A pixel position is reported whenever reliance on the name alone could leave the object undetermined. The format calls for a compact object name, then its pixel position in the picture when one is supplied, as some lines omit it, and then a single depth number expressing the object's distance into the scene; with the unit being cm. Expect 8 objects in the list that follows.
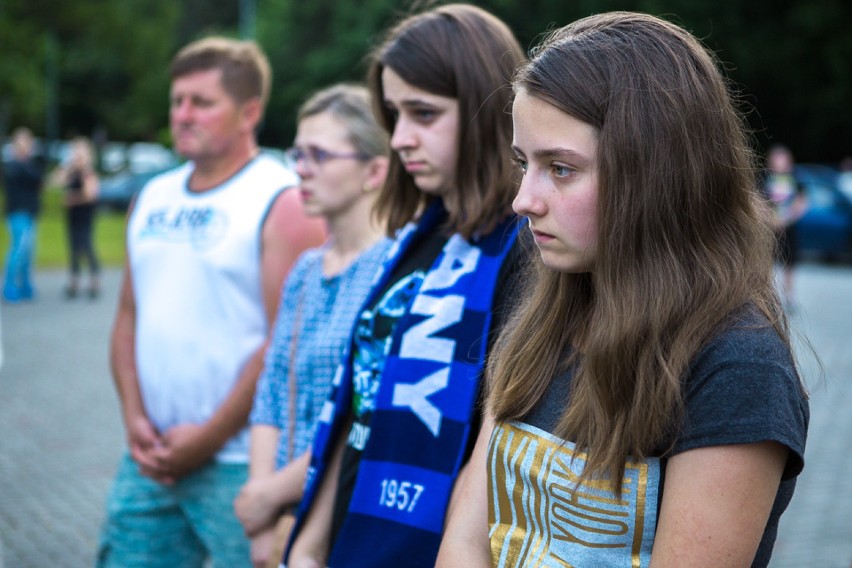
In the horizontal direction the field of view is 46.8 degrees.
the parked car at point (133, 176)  3253
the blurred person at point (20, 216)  1352
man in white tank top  315
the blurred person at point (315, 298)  265
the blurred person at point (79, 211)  1419
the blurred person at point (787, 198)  1292
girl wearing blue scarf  203
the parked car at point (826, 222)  1955
